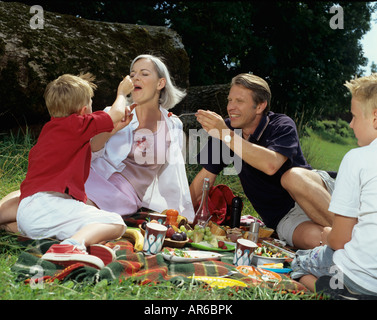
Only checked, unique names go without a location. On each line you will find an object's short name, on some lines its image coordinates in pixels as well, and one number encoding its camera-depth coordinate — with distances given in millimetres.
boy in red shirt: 2744
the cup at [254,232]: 3221
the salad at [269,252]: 2959
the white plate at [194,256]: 2746
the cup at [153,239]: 2854
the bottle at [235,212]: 3760
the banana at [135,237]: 2973
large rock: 5008
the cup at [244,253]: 2770
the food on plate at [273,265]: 2801
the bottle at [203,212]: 3559
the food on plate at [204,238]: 3236
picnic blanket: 2266
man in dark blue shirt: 3330
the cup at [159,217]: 3264
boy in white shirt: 2031
